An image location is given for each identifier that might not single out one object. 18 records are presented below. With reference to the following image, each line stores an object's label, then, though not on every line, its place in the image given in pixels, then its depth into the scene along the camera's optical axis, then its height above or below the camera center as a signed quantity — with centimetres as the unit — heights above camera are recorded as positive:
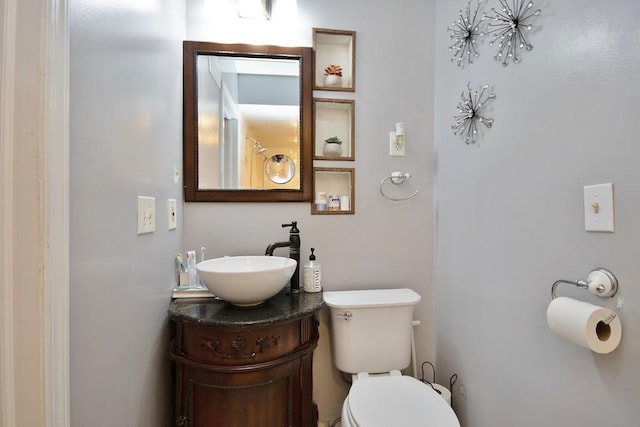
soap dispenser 139 -34
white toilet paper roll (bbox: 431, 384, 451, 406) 133 -87
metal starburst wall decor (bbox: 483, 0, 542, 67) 97 +67
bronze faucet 137 -19
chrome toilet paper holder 71 -19
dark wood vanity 104 -59
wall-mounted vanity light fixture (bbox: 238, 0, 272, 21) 144 +103
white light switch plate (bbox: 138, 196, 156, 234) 91 -2
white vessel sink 104 -28
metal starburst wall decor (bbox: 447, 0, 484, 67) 124 +82
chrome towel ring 155 +17
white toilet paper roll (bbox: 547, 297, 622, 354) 69 -29
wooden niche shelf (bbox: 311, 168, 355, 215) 152 +10
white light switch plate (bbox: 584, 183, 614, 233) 72 +1
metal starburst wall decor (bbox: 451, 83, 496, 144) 118 +44
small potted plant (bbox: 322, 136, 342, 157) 152 +34
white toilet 134 -59
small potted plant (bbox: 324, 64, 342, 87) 152 +72
